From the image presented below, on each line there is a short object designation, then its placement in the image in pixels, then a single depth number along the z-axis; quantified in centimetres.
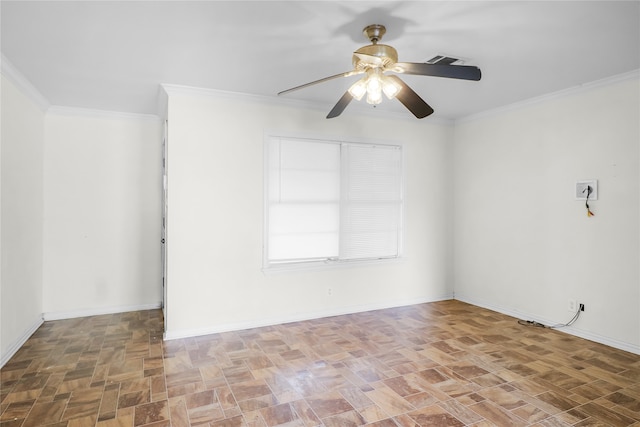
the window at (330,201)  423
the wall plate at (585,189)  364
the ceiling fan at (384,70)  225
